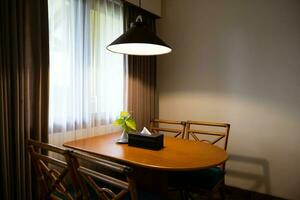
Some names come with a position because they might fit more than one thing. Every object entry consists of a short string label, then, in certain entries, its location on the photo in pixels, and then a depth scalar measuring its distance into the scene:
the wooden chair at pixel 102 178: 1.15
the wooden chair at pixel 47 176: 1.48
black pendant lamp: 1.69
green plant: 2.07
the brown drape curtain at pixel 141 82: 2.83
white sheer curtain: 2.07
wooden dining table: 1.53
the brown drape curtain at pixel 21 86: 1.65
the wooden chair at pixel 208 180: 2.01
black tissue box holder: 1.86
